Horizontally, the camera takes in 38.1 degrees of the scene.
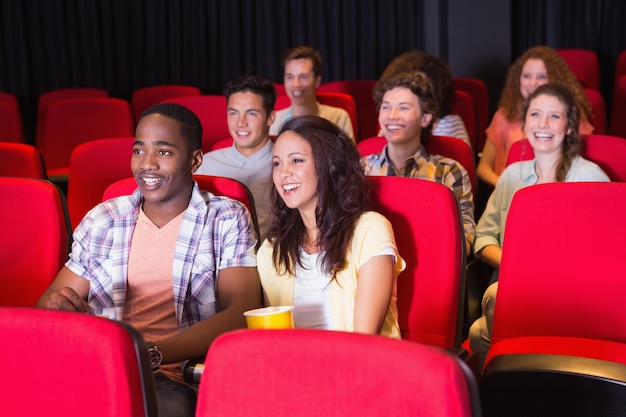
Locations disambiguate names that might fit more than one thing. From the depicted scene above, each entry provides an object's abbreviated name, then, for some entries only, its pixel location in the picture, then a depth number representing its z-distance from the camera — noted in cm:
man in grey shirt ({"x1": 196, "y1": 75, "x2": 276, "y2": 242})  352
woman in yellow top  229
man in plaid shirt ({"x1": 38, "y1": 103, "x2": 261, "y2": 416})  241
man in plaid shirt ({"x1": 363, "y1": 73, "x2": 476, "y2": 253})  321
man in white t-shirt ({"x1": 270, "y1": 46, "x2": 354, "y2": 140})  459
